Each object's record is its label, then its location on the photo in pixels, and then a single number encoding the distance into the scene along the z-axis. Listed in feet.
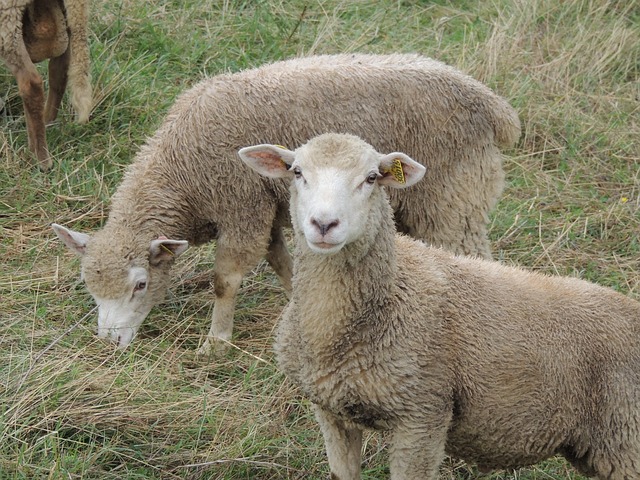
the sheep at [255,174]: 32.01
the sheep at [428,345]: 22.31
